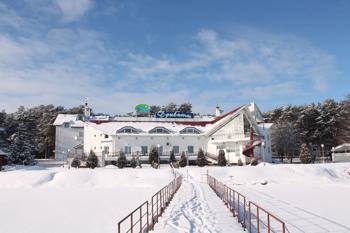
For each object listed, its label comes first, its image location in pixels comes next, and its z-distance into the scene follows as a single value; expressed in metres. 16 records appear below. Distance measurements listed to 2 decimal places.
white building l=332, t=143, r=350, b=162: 48.09
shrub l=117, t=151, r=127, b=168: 41.12
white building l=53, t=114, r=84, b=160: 60.88
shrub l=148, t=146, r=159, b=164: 44.56
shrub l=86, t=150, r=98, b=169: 41.97
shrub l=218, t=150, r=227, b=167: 42.19
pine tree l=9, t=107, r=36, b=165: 49.19
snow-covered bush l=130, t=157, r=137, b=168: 41.37
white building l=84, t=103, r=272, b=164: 46.56
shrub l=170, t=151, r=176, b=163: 45.91
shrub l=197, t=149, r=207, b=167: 42.41
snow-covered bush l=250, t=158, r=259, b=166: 41.53
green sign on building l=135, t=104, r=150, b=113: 60.03
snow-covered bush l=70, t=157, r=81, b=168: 42.62
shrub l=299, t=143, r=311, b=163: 43.03
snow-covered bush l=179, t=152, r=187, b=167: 41.72
